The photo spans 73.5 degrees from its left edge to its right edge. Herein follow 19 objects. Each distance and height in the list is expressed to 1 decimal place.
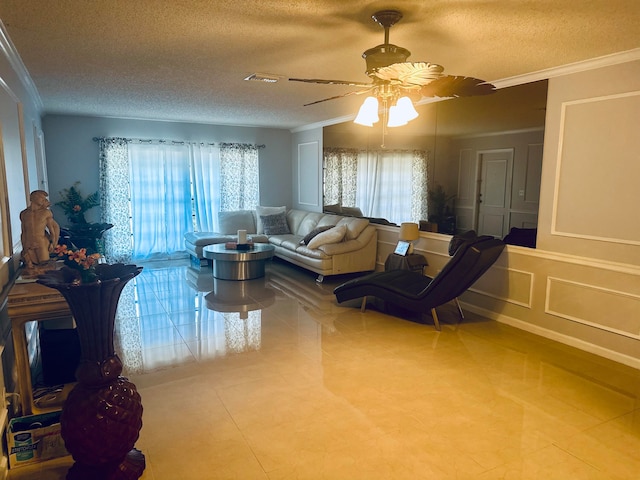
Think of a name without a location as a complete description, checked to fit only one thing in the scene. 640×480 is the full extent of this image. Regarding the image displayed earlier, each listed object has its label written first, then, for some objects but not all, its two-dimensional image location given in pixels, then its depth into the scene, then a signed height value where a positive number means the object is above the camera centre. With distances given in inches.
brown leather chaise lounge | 151.4 -39.8
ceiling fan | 94.3 +24.1
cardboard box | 86.8 -52.5
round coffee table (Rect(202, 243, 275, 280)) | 235.8 -44.5
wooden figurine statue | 110.3 -13.2
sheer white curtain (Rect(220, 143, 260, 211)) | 313.4 +3.8
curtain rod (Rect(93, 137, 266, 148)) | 276.8 +27.4
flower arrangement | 78.6 -15.4
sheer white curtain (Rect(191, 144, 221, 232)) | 304.7 -2.4
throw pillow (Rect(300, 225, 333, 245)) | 252.4 -30.0
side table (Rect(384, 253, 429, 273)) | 208.7 -38.6
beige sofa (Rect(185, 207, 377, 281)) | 236.8 -35.3
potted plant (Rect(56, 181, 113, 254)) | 209.3 -22.1
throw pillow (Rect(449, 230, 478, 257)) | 173.3 -22.4
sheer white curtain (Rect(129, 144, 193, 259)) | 290.0 -11.4
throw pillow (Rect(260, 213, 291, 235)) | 306.2 -30.1
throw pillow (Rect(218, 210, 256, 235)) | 304.8 -28.4
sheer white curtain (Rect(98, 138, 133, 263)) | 278.5 -9.8
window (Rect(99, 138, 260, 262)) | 283.6 -5.8
